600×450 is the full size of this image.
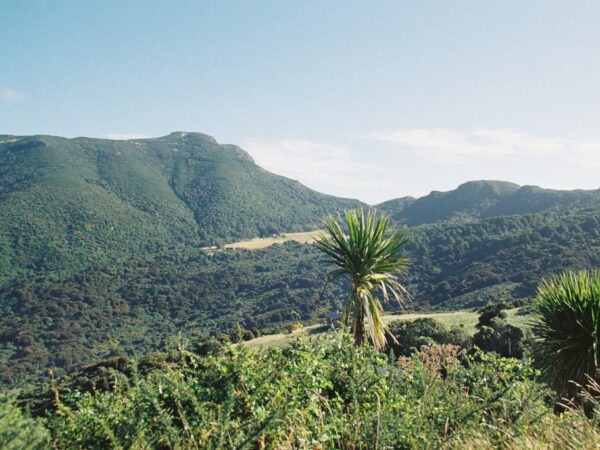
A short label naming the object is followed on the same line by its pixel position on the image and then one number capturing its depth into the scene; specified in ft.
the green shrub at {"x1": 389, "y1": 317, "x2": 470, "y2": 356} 84.58
